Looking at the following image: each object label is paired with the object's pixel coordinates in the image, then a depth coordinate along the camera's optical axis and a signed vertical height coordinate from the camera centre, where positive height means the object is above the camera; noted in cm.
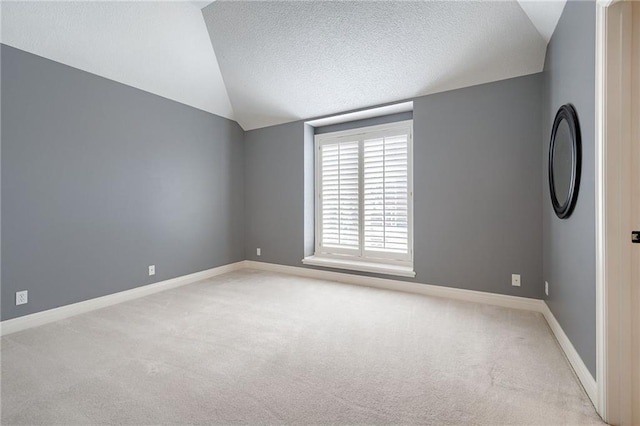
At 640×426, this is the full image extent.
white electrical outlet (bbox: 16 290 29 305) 262 -77
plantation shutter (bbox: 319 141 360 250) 434 +31
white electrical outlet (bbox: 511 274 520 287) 302 -68
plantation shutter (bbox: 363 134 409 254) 389 +29
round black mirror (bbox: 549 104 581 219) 188 +40
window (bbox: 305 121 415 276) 390 +23
